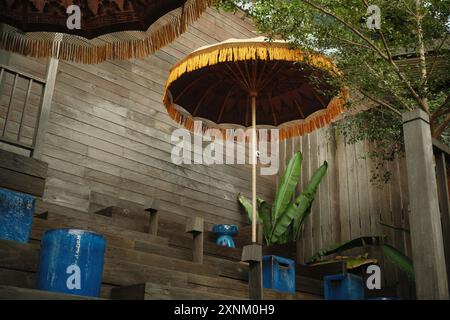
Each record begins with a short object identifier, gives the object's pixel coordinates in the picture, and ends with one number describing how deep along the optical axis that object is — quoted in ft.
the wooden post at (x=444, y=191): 9.40
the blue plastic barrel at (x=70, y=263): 10.34
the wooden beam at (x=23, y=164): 13.98
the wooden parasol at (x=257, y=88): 15.79
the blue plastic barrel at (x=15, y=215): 12.14
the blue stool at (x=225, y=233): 21.54
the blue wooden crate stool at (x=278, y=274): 17.42
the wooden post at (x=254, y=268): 12.09
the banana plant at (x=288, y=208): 23.04
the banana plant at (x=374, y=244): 18.89
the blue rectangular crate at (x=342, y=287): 18.58
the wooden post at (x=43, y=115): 15.48
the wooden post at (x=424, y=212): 8.43
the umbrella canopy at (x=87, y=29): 12.21
